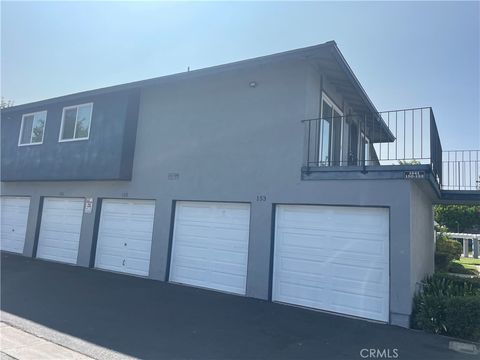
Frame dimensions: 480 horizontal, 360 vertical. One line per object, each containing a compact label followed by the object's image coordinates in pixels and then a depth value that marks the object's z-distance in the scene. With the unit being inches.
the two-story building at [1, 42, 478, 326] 296.0
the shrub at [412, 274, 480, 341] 246.2
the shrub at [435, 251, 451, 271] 644.1
